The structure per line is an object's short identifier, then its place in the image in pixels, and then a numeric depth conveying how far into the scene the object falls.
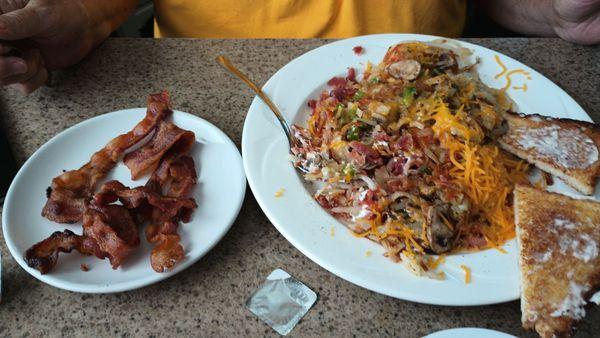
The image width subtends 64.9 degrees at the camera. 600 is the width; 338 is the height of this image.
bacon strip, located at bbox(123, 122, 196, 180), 0.36
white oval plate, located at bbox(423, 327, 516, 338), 0.24
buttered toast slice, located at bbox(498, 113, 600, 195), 0.33
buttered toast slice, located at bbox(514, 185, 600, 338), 0.26
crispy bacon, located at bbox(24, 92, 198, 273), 0.30
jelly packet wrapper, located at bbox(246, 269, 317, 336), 0.29
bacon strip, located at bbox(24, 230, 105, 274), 0.29
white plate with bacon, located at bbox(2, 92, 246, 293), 0.30
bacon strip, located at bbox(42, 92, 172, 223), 0.33
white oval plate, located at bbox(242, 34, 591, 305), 0.28
